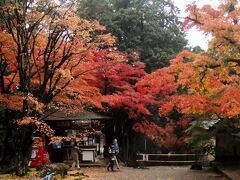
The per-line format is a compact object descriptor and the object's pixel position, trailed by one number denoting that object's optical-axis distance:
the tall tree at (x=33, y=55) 14.95
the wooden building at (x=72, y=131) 21.70
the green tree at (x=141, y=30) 28.09
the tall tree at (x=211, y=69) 12.10
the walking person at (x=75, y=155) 19.85
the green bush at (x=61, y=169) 15.08
